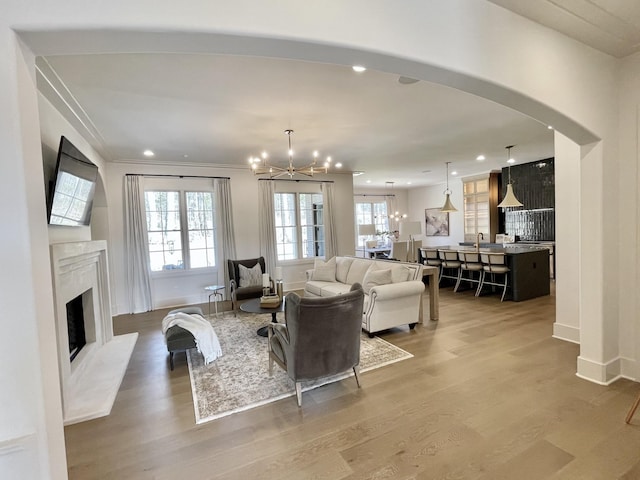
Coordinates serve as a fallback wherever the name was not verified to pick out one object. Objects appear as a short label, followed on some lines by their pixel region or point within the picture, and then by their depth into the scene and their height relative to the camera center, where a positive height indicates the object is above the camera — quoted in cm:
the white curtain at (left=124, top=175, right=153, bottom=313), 578 -24
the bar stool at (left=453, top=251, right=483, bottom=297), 617 -91
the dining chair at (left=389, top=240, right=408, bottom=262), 812 -75
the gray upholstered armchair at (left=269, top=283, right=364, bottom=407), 257 -97
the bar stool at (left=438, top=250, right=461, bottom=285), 668 -90
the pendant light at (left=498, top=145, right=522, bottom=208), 610 +37
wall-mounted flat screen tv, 281 +53
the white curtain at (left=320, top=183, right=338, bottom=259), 774 +14
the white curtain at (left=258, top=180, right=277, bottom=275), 694 +13
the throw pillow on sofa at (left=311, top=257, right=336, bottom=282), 581 -88
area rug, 272 -155
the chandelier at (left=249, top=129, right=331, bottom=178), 439 +90
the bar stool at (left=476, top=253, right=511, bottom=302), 572 -90
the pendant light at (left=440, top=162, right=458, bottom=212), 735 +33
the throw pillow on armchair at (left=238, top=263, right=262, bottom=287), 588 -91
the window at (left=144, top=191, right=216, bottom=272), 616 +9
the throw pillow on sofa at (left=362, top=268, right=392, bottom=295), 441 -79
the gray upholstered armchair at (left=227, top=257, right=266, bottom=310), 552 -106
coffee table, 403 -107
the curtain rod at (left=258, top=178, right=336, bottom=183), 713 +117
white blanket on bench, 349 -118
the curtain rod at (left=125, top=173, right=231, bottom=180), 580 +119
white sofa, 407 -98
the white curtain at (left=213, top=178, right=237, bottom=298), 651 +28
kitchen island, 568 -106
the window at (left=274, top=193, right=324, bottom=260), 741 +7
